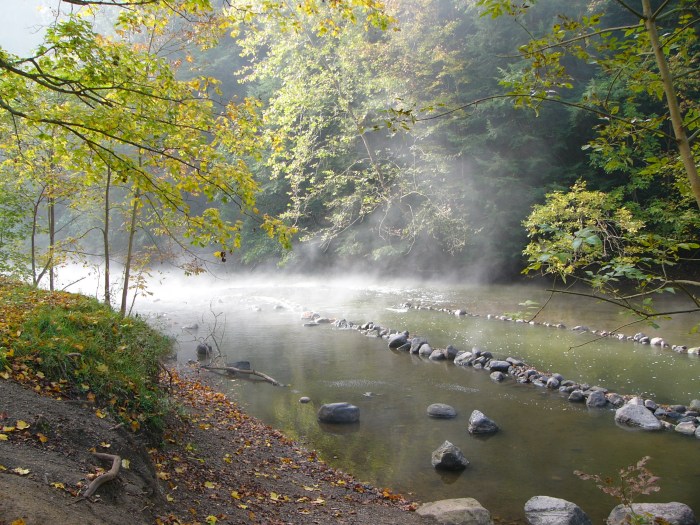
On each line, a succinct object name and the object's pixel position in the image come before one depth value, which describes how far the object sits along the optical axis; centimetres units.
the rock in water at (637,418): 737
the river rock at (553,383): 925
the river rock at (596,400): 833
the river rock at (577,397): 862
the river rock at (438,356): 1148
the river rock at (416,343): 1215
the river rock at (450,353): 1141
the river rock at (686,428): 710
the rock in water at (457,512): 493
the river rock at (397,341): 1271
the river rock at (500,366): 1023
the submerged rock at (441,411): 802
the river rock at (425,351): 1180
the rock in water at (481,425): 738
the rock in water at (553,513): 491
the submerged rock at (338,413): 785
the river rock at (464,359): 1091
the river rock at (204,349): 1240
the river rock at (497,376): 984
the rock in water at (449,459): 630
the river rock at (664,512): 489
